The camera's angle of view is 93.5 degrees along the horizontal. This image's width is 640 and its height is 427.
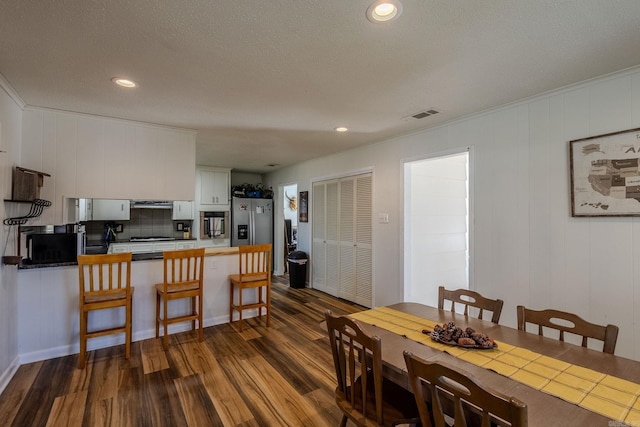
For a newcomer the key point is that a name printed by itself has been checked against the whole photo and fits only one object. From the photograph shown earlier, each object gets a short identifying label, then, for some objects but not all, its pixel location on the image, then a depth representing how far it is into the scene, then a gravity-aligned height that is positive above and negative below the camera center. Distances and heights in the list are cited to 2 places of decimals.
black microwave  2.80 -0.29
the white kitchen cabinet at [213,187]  6.13 +0.63
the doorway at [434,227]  3.88 -0.13
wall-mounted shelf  2.48 +0.05
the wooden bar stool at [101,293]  2.69 -0.71
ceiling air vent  2.95 +1.06
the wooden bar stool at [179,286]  3.09 -0.72
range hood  5.57 +0.24
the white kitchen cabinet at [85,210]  4.77 +0.12
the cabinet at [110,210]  5.15 +0.13
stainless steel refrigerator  6.34 -0.07
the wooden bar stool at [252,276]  3.61 -0.71
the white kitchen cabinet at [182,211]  5.98 +0.13
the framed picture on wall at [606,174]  2.13 +0.32
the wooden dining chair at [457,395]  0.85 -0.56
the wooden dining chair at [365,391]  1.35 -0.90
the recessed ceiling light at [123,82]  2.30 +1.06
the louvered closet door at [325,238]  5.09 -0.35
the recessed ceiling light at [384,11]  1.47 +1.05
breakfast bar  2.79 -0.92
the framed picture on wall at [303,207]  5.74 +0.20
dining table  1.01 -0.65
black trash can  5.59 -0.96
